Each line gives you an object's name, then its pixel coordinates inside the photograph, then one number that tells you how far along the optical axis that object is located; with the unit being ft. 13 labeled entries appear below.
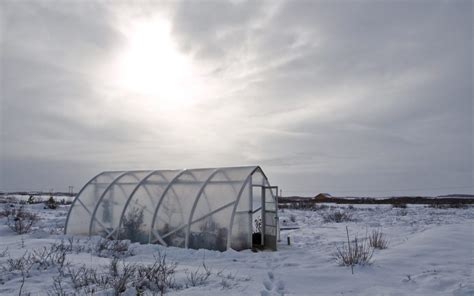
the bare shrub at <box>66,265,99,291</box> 20.66
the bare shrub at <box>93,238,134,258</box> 33.78
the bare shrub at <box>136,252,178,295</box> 20.12
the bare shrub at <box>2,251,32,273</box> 24.04
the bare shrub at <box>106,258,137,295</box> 19.11
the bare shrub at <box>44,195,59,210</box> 89.11
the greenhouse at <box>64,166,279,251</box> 39.04
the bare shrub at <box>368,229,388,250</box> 34.99
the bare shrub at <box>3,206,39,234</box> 47.84
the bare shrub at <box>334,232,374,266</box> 26.63
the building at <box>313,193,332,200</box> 234.42
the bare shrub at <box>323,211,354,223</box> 70.85
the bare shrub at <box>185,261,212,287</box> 22.15
